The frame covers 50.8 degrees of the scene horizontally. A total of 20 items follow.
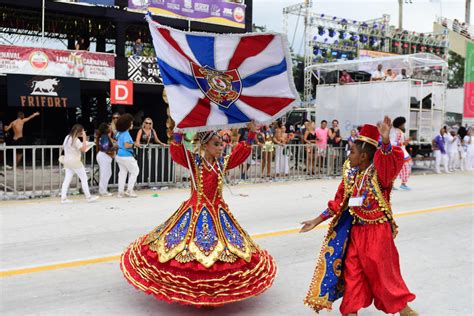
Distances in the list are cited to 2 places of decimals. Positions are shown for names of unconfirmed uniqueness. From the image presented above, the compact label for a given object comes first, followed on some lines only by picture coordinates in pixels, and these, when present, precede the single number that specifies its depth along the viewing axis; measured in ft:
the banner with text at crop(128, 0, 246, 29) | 64.54
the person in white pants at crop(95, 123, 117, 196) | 34.99
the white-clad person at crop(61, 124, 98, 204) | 31.24
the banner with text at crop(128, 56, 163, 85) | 63.41
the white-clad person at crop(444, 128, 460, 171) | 59.01
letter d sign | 59.41
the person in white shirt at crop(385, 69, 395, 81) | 58.80
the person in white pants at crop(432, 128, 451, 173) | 56.95
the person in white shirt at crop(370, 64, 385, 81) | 60.59
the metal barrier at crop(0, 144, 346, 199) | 33.78
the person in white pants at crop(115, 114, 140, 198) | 33.71
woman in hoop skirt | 13.01
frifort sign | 53.52
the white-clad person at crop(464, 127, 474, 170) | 62.18
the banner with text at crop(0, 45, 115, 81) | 53.62
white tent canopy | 61.77
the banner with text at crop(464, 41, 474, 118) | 73.51
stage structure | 105.40
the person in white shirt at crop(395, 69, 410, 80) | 58.42
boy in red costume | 11.98
